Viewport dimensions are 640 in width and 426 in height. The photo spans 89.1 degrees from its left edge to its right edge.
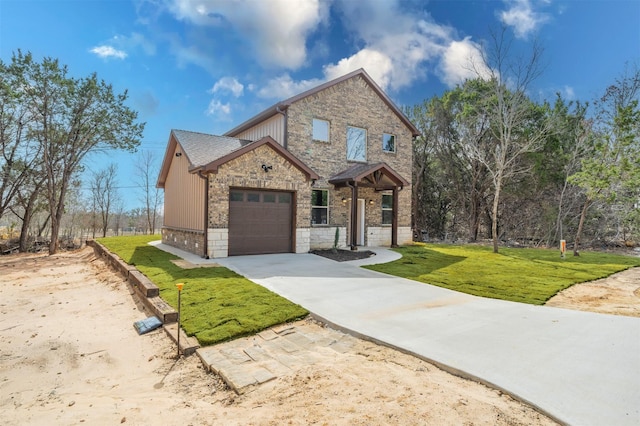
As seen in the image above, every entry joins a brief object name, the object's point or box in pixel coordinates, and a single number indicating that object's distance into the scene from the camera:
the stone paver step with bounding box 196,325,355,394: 3.85
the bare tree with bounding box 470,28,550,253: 14.16
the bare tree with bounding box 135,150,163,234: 29.52
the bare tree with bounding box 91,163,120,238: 27.45
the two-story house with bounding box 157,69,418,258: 11.44
